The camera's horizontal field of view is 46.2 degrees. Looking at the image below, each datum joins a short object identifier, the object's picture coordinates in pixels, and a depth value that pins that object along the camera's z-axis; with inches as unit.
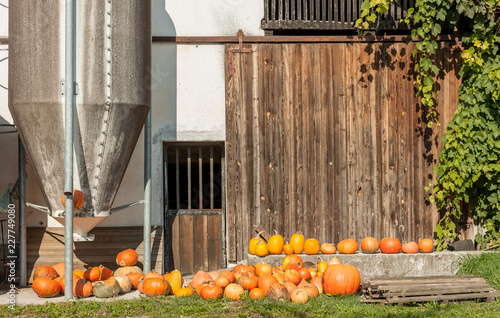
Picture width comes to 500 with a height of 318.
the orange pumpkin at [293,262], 308.7
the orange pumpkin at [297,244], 324.5
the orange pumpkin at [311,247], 322.0
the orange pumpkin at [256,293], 275.1
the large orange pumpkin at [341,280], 280.1
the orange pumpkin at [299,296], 268.9
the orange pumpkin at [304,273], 300.0
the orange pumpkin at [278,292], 270.5
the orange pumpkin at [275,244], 323.0
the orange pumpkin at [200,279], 294.7
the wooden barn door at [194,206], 353.7
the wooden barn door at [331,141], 350.6
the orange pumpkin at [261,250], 319.9
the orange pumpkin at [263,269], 301.6
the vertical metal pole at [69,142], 283.4
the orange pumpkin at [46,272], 305.7
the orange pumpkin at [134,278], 309.9
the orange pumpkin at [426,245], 324.2
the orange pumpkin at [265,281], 279.3
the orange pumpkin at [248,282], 286.0
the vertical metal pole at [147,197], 330.3
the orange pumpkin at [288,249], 323.0
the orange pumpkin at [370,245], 322.7
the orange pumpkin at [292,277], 288.0
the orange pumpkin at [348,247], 322.4
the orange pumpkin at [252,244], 328.8
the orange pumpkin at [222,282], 287.3
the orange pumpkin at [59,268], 319.5
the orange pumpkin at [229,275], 291.9
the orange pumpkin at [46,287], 287.7
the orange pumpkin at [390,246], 323.0
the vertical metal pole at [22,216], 325.4
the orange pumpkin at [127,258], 325.4
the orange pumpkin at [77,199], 294.2
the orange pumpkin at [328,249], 324.2
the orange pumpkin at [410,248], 322.7
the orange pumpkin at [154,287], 285.4
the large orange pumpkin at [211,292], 275.7
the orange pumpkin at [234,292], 276.1
